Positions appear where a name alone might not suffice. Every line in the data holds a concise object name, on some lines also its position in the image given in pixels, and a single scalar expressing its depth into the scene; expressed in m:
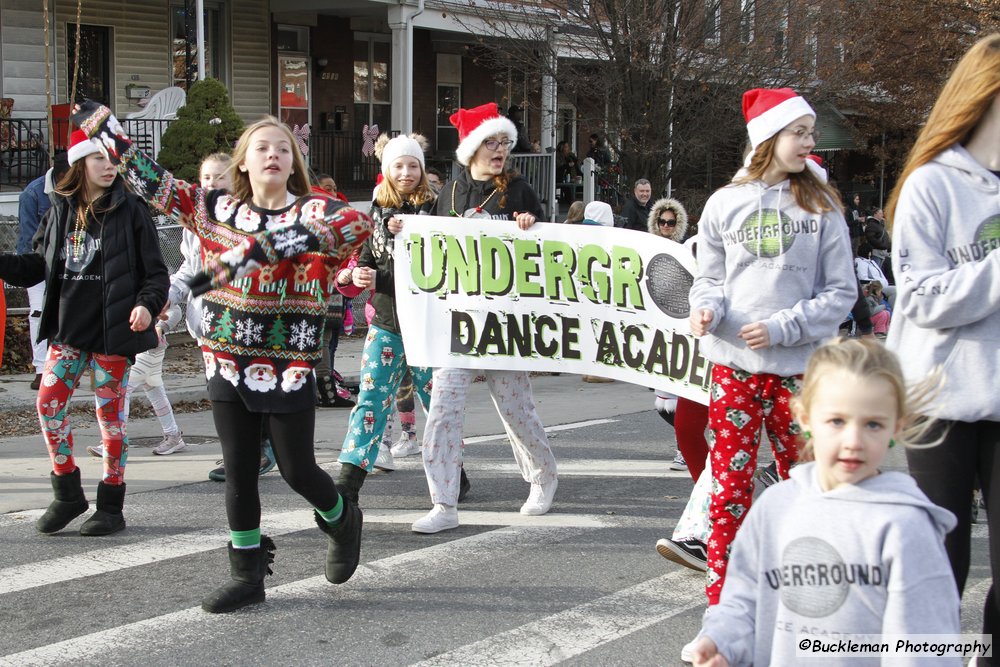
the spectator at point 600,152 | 21.66
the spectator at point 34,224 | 10.41
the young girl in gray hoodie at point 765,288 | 4.49
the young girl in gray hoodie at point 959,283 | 3.61
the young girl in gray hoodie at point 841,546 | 2.70
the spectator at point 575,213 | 13.13
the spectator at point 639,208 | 14.95
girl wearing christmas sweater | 4.83
